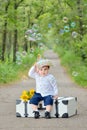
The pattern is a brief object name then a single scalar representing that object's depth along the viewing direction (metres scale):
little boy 10.84
